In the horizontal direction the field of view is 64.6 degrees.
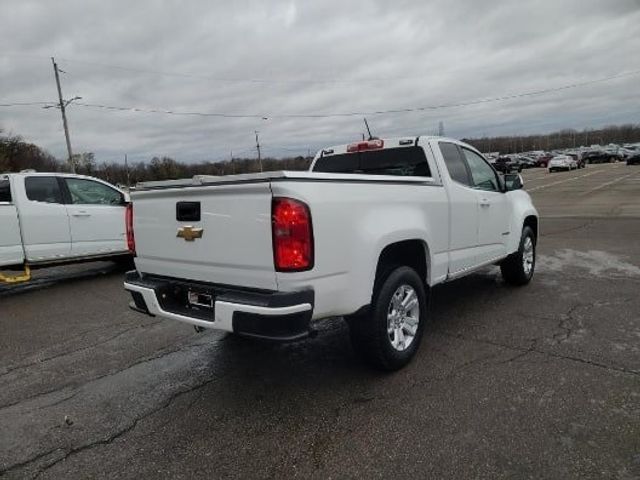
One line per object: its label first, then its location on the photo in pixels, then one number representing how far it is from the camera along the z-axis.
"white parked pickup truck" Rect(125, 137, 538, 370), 3.16
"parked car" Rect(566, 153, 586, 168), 53.56
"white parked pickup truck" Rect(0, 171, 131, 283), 7.36
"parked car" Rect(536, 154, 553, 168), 66.35
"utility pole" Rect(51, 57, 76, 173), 32.88
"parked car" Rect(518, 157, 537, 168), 66.38
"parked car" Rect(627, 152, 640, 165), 49.53
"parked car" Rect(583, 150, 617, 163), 63.61
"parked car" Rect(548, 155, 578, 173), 47.63
